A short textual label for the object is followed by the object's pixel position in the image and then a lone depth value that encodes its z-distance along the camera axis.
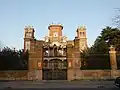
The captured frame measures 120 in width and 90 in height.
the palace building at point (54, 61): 39.50
